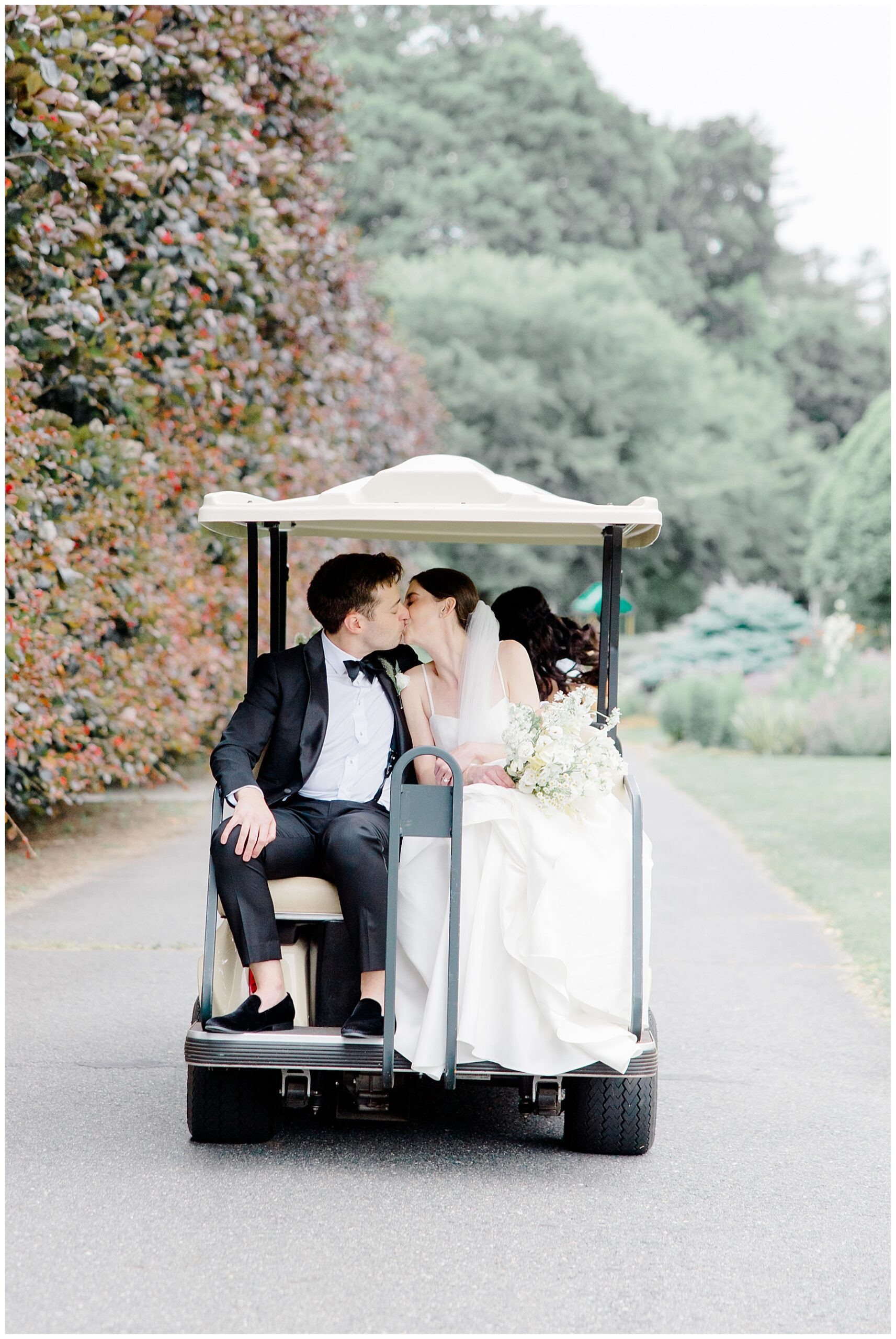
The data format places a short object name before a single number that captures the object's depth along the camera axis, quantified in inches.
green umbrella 578.0
